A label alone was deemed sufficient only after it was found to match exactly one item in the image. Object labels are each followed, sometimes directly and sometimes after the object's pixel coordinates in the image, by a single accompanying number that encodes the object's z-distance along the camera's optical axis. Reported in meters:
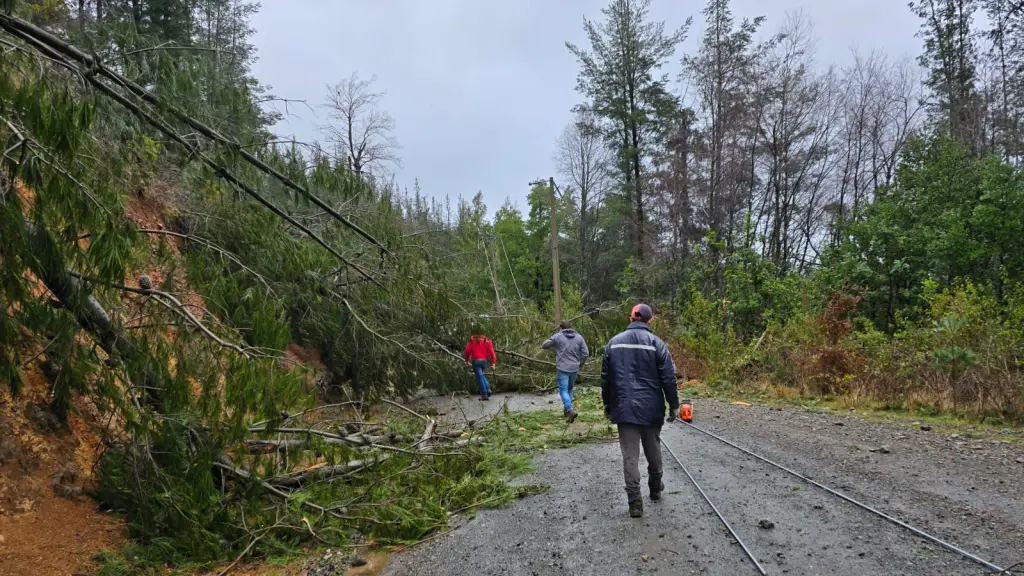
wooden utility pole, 19.61
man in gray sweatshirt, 9.15
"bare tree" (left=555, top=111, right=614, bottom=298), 33.88
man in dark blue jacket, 4.49
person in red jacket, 11.88
